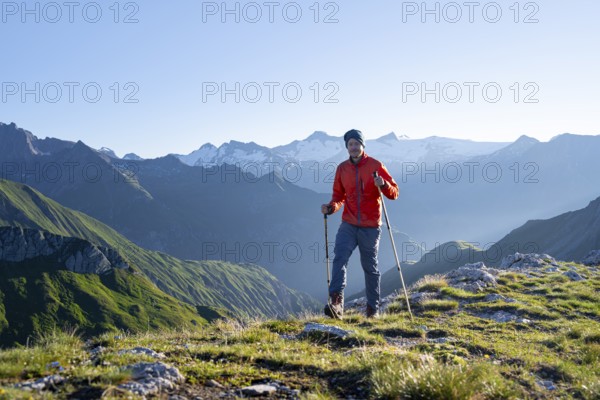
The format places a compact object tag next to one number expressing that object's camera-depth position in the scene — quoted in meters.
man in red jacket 11.76
